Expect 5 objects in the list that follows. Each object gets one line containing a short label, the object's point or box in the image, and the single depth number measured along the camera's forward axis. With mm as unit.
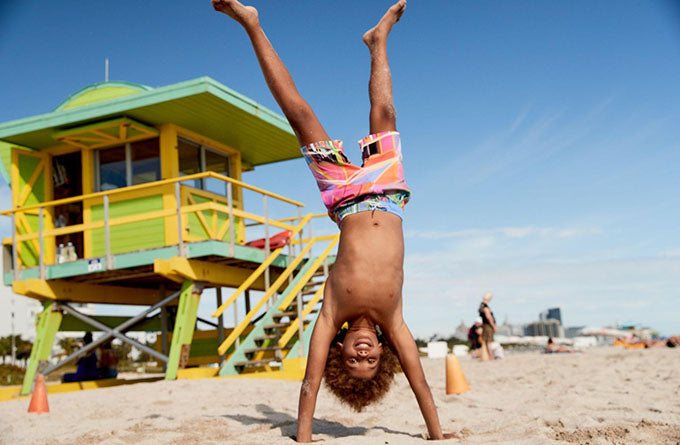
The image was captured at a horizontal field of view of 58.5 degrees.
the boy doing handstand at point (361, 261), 4000
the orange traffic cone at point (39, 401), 7062
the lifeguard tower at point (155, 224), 10164
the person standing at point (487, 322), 13945
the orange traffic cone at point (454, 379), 7359
